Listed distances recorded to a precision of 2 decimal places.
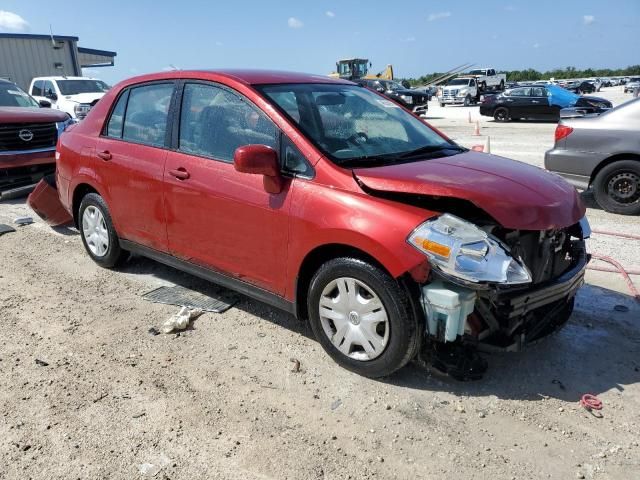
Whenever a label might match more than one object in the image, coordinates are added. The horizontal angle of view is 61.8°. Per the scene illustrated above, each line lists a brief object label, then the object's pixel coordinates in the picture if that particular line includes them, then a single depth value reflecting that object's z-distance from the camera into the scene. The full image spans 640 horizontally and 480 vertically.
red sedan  2.83
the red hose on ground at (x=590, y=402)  2.92
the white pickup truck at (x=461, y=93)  36.25
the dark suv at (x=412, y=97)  25.66
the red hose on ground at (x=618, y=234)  5.83
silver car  6.79
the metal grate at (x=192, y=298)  4.28
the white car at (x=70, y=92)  14.77
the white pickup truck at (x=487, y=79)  38.84
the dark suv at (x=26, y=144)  7.91
